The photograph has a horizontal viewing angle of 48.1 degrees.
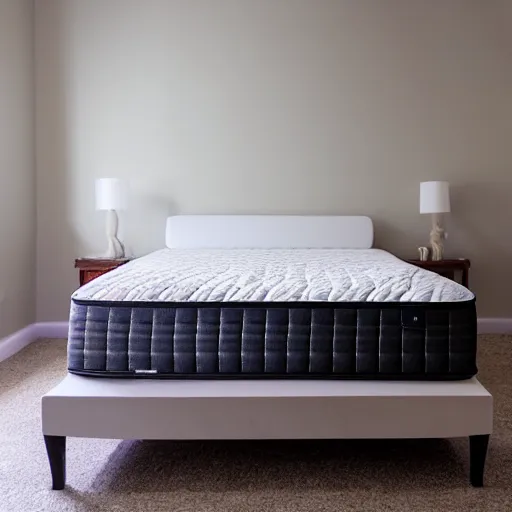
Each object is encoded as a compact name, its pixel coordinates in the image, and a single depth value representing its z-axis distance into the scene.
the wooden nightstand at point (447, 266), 3.54
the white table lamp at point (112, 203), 3.55
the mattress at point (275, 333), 1.74
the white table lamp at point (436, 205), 3.54
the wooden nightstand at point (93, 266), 3.48
